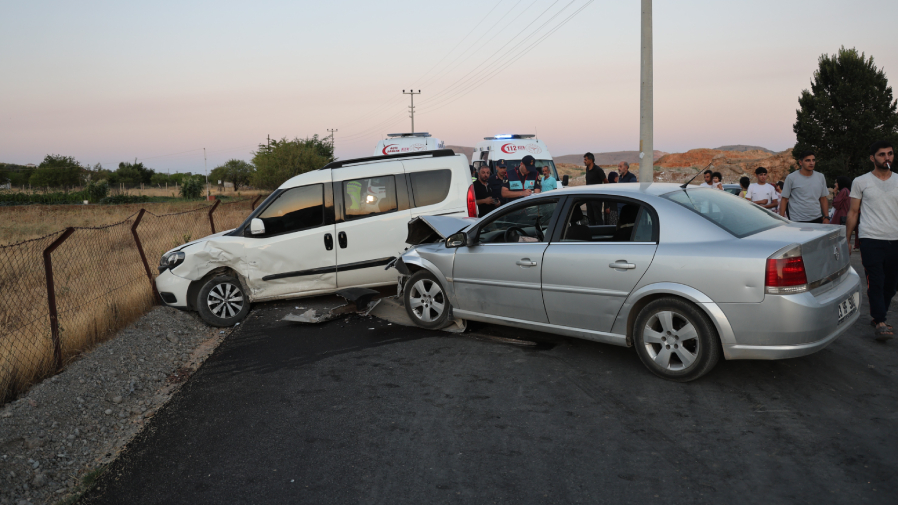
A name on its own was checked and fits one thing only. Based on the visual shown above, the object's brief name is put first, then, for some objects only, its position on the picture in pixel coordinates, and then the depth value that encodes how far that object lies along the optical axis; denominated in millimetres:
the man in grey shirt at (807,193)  8164
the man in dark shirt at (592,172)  12143
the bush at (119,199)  58531
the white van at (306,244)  8055
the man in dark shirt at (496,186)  11703
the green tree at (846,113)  43000
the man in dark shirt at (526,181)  12370
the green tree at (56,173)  79750
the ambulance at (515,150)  20375
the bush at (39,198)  53719
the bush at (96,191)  59375
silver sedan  4410
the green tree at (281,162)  59094
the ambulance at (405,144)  20531
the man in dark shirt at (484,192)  11359
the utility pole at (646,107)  13125
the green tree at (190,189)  70812
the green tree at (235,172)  109062
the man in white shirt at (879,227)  5836
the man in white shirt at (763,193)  10984
